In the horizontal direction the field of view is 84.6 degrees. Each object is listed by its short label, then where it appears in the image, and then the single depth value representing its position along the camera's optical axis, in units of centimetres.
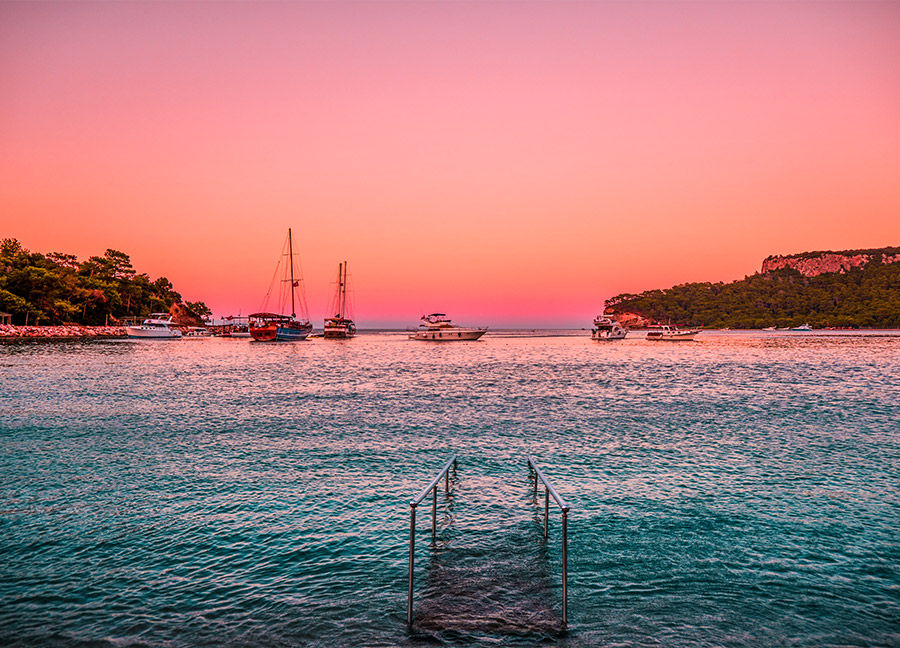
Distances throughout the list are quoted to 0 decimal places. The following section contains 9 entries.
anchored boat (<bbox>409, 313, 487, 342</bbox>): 14500
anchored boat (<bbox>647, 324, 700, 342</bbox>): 16138
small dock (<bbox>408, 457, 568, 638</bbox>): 708
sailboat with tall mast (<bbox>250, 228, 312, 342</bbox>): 11750
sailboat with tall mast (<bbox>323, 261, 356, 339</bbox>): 14638
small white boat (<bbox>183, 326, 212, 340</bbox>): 17238
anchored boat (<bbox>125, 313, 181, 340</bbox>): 12988
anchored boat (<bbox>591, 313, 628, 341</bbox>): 16512
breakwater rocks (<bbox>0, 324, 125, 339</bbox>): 10174
